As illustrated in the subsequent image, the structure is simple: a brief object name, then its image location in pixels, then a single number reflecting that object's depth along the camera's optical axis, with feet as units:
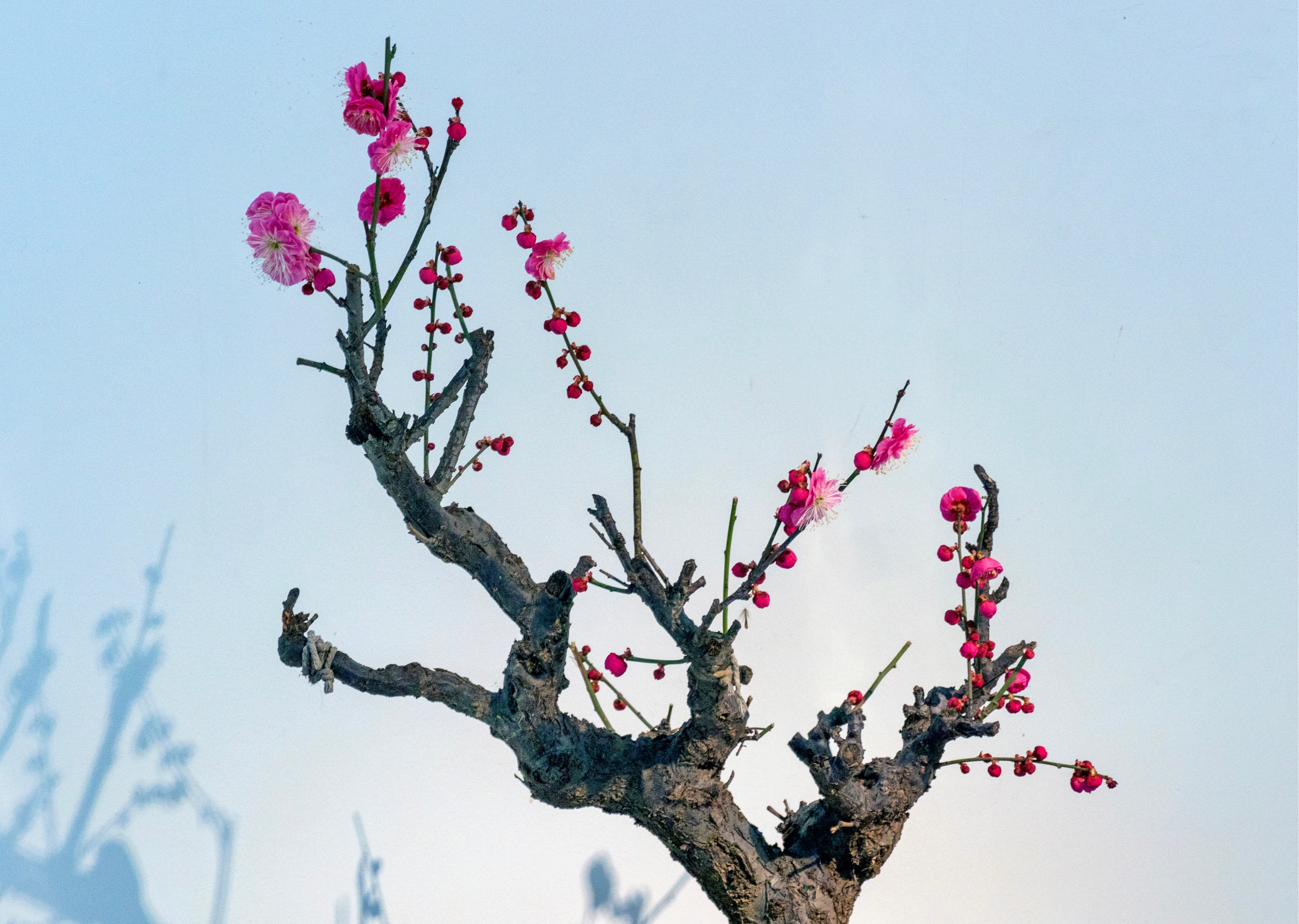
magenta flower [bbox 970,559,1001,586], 4.19
